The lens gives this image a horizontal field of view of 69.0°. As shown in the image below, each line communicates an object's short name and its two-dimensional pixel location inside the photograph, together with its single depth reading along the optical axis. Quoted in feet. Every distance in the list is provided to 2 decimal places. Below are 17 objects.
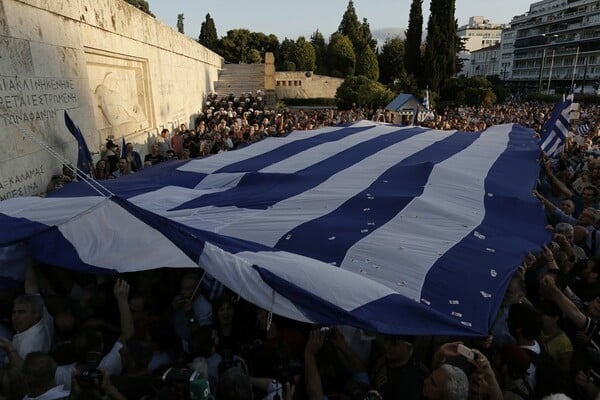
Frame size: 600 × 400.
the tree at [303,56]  114.83
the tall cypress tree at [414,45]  104.99
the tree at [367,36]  148.31
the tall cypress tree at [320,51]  128.91
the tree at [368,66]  115.34
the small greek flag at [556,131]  20.07
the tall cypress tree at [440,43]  96.07
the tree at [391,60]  128.67
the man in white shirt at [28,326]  7.44
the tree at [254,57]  125.18
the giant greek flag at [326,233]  6.63
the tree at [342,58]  117.08
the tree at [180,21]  197.16
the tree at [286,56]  110.80
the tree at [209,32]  148.77
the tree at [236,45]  134.31
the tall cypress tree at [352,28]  134.82
